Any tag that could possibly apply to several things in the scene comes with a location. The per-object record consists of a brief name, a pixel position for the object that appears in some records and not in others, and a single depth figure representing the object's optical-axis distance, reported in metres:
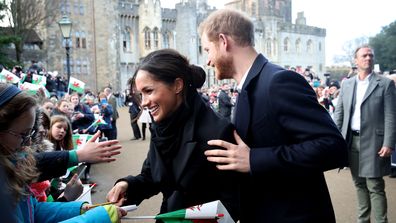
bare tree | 26.38
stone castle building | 38.44
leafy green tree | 43.00
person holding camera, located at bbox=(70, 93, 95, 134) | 9.04
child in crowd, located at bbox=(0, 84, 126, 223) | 1.59
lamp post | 13.80
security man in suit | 4.41
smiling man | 1.76
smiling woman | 1.88
